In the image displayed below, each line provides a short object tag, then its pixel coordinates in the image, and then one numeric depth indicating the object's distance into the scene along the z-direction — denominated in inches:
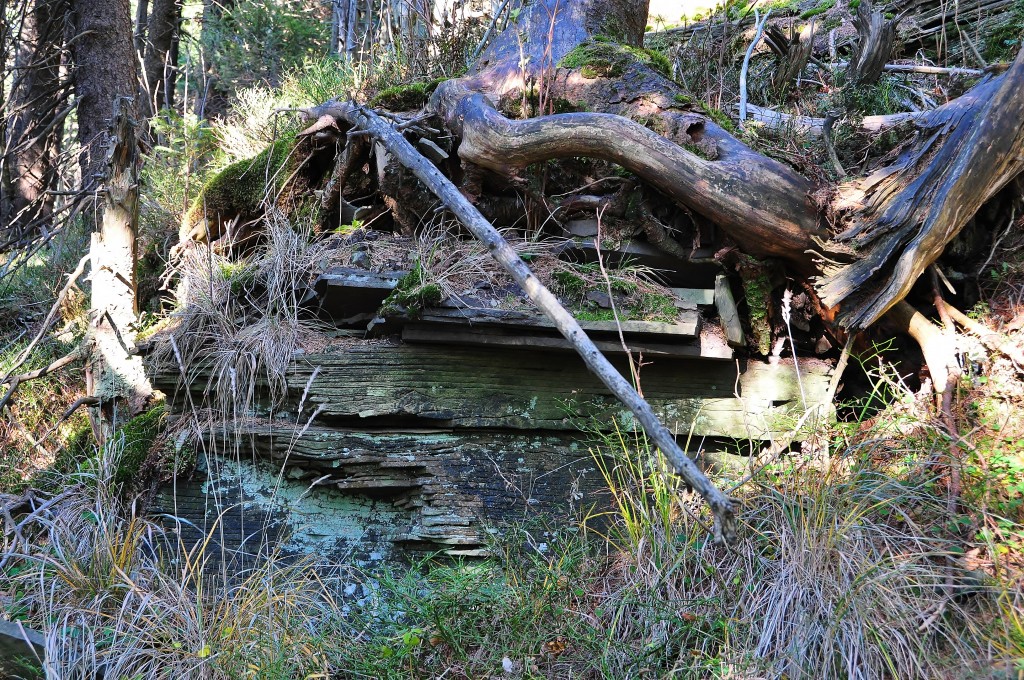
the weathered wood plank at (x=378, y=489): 149.3
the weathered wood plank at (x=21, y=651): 123.9
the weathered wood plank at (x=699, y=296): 165.8
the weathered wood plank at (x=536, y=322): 153.8
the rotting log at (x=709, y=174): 154.5
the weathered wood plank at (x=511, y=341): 156.1
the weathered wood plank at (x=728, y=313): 160.9
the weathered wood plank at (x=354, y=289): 168.7
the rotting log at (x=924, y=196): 141.8
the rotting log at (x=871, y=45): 185.9
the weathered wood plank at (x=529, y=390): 158.9
